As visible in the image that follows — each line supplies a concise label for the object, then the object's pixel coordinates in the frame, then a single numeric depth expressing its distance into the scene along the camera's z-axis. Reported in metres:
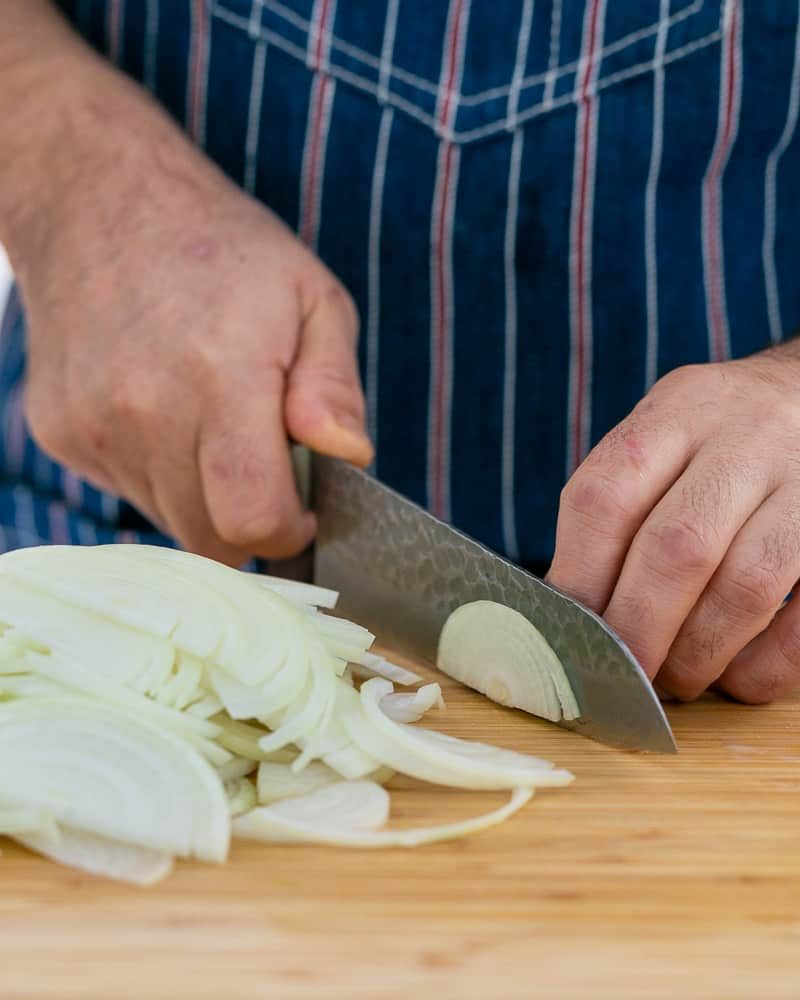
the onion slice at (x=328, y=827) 0.64
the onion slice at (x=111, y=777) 0.63
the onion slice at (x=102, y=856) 0.62
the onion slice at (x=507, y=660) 0.71
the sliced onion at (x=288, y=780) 0.66
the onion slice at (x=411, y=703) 0.70
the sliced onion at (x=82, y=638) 0.67
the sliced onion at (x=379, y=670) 0.74
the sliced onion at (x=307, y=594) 0.74
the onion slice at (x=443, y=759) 0.66
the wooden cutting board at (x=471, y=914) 0.59
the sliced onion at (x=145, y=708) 0.66
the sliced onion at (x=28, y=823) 0.63
